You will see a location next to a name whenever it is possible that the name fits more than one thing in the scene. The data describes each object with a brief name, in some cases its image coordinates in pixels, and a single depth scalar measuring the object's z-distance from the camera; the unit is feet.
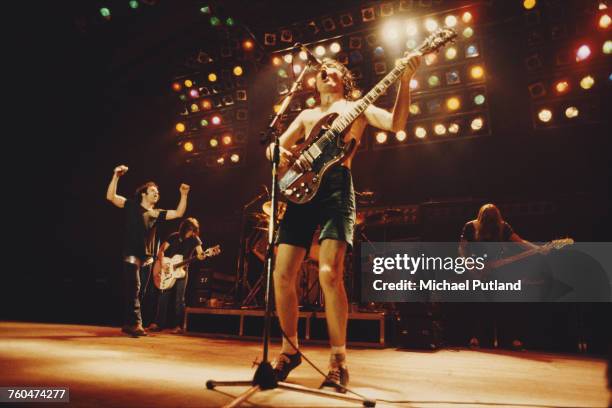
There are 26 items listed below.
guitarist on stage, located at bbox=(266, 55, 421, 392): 7.34
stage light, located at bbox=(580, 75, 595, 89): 20.98
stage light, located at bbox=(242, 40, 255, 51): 29.07
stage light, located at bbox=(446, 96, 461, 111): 23.80
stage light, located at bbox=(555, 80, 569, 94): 21.75
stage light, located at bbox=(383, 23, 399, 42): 25.50
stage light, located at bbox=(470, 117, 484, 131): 22.95
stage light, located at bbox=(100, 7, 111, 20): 27.14
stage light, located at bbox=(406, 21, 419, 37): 25.00
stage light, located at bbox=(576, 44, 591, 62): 21.21
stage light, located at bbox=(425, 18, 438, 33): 24.30
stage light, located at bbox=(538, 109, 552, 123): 21.74
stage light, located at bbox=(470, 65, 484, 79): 23.54
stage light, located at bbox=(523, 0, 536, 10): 22.70
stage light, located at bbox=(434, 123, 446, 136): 24.00
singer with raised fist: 16.99
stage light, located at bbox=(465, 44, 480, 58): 23.76
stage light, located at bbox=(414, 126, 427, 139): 24.27
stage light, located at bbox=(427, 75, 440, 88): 24.46
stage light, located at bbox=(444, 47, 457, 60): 24.17
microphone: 8.43
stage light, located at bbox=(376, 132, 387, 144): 25.13
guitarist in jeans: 20.86
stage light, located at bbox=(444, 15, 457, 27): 23.98
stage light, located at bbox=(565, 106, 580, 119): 21.34
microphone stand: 6.02
